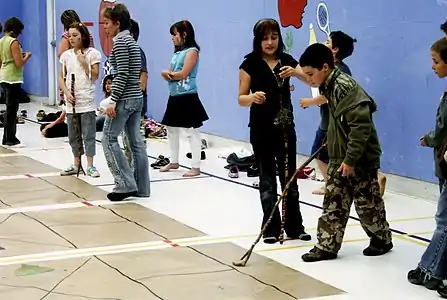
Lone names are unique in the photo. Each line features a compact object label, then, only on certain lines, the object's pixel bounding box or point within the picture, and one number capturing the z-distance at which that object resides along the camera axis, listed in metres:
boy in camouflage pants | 4.95
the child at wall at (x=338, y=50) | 6.69
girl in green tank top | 10.23
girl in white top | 7.95
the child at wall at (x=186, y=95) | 8.12
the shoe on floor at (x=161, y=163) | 8.82
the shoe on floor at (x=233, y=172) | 8.30
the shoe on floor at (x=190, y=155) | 9.56
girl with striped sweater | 6.73
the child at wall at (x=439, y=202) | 4.54
